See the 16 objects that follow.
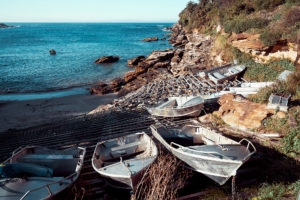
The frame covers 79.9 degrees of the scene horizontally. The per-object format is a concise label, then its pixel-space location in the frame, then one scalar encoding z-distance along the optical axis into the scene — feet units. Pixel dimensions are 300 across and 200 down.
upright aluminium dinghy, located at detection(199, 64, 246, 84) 49.31
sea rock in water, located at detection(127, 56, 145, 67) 112.98
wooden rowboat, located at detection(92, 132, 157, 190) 20.88
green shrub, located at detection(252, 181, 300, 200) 17.35
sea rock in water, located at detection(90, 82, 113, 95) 72.18
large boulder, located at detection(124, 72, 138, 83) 79.71
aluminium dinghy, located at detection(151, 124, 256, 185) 19.74
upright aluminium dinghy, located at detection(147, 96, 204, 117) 34.88
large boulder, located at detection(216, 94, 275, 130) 28.58
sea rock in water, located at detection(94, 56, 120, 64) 122.83
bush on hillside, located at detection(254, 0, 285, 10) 60.90
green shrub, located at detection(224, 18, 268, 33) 53.14
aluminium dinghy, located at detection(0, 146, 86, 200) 19.15
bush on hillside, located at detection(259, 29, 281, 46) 42.52
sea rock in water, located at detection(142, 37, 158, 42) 225.89
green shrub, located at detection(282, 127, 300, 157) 23.20
